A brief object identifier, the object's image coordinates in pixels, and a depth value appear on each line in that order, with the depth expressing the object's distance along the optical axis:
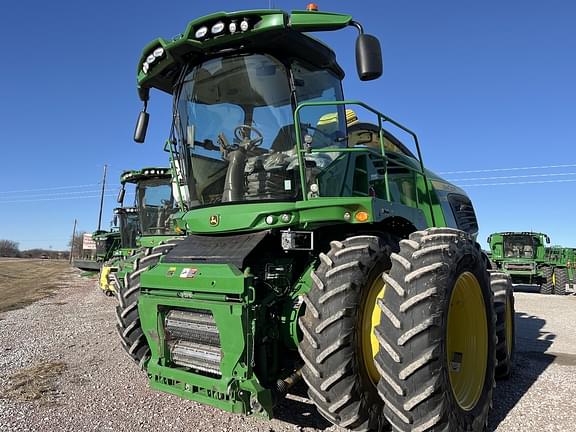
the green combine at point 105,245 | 22.68
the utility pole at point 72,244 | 58.36
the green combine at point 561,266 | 21.36
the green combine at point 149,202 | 15.32
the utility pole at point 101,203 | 42.38
